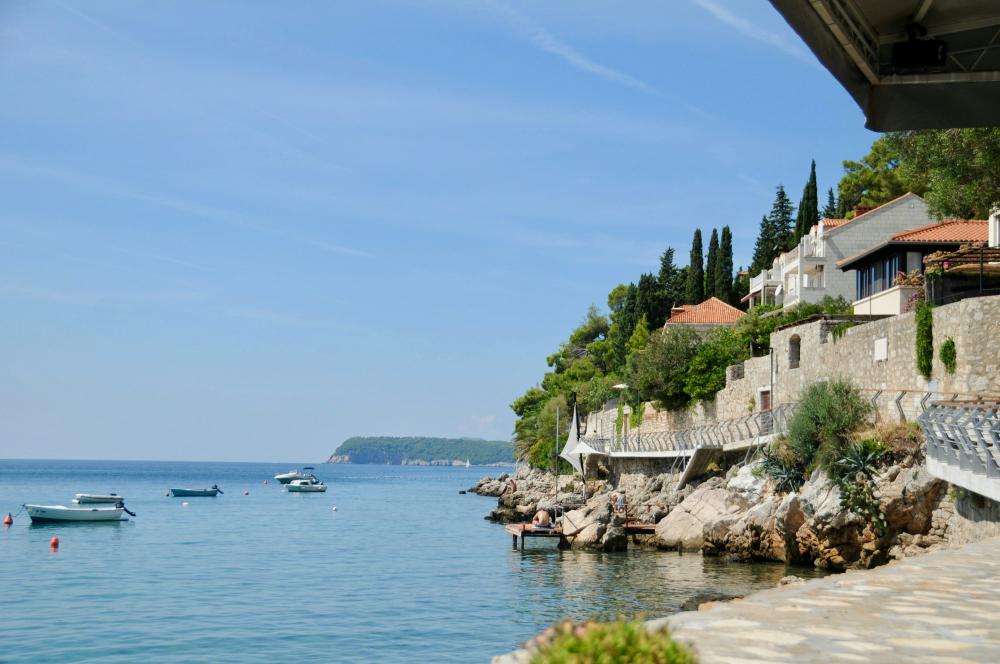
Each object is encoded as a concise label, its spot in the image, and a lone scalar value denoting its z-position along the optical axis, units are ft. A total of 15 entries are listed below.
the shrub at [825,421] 90.68
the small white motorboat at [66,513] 177.27
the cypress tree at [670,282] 265.34
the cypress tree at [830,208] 246.06
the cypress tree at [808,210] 225.15
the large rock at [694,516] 108.47
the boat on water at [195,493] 294.46
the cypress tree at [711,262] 259.60
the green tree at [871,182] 221.05
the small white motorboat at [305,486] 329.11
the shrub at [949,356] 79.10
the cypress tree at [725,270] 249.55
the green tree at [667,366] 160.76
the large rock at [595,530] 113.91
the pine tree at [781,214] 270.67
